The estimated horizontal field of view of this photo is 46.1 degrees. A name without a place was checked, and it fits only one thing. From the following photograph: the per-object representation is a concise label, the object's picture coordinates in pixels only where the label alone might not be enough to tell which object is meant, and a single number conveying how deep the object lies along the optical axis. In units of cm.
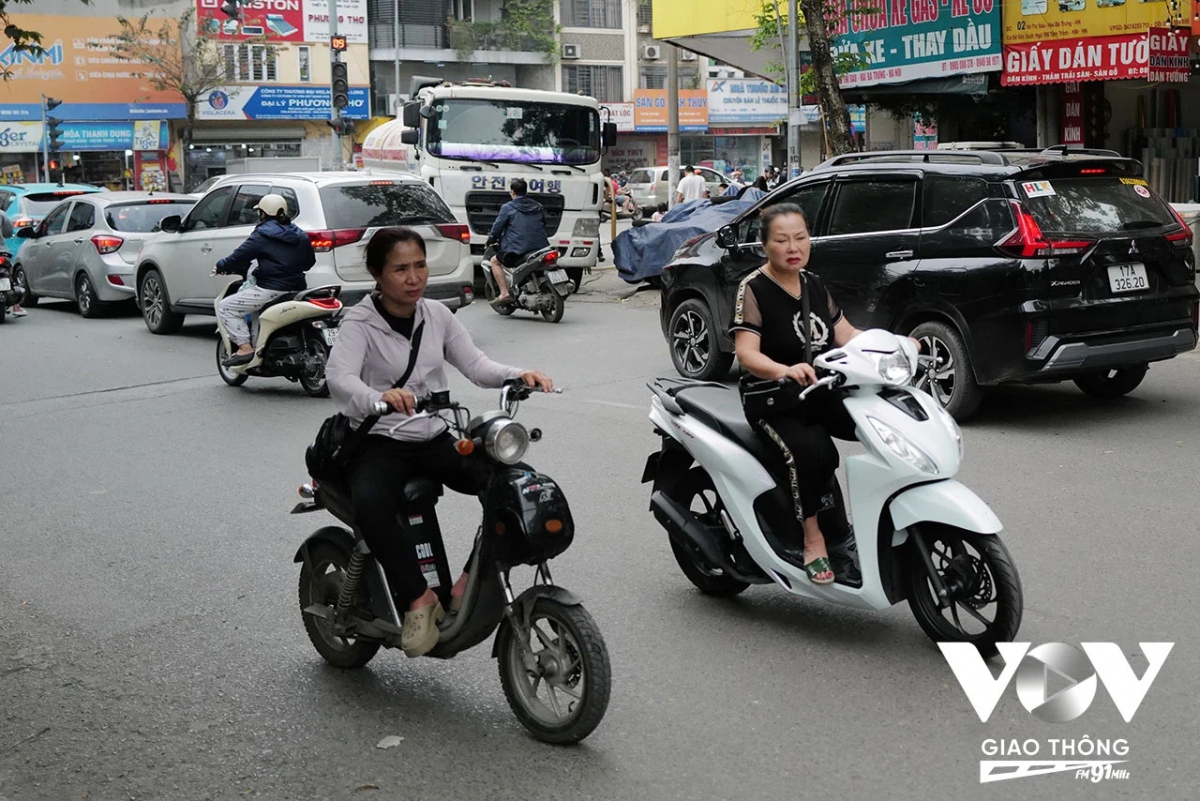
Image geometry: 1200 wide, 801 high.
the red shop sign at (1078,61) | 1705
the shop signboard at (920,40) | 1903
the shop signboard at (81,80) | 4966
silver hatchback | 1814
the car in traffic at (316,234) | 1354
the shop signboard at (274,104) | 5362
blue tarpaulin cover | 1781
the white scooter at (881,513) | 475
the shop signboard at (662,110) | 6100
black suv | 873
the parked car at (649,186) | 4653
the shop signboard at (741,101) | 6150
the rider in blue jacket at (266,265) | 1152
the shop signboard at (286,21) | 5284
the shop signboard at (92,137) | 4928
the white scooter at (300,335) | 1127
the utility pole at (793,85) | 1862
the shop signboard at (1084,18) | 1691
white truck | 1995
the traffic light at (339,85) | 2717
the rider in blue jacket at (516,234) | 1645
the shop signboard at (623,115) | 6022
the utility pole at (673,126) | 2781
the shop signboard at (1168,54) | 1678
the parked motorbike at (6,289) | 1775
